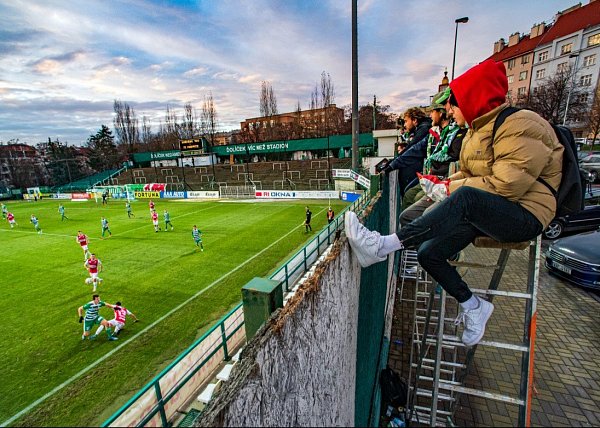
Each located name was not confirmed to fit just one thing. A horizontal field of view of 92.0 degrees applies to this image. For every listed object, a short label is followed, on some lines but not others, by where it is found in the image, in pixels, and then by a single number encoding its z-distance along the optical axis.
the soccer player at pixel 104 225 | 20.20
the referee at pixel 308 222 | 18.88
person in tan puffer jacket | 2.05
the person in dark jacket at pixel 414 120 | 4.96
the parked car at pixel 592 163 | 20.13
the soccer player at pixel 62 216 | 27.96
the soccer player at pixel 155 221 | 20.69
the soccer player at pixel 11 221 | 25.96
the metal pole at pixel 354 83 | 11.83
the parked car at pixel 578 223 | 11.45
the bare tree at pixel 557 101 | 30.67
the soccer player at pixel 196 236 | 16.20
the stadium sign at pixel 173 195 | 39.37
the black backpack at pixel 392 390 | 4.34
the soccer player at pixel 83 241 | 15.26
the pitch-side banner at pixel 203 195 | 37.91
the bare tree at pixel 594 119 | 28.95
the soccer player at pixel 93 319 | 8.25
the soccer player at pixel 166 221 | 21.30
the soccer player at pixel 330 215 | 18.96
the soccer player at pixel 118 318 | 8.60
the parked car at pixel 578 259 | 7.68
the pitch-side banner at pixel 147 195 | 41.16
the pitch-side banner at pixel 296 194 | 31.09
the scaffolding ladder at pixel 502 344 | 2.68
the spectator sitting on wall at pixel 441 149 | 3.47
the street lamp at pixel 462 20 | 18.47
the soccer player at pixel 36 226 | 23.66
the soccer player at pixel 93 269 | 11.45
